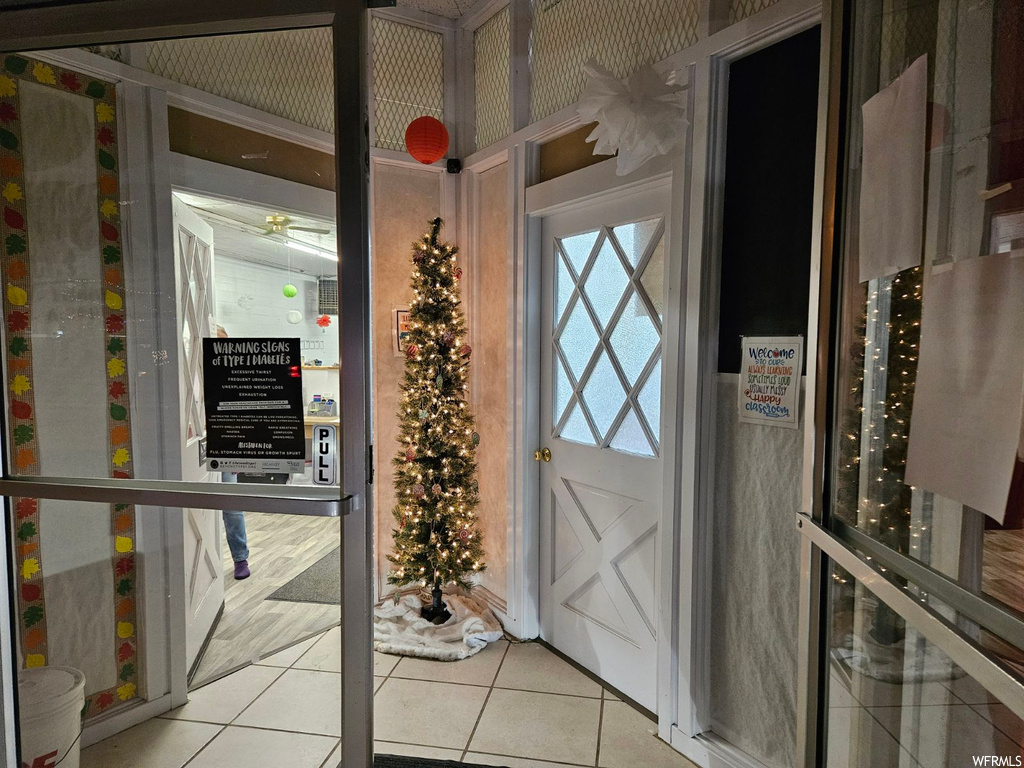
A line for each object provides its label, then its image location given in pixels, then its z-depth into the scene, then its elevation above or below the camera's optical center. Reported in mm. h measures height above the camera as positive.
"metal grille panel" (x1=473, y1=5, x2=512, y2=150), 3002 +1437
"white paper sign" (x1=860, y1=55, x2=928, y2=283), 913 +301
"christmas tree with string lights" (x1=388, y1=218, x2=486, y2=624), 3000 -453
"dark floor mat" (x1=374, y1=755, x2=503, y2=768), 2061 -1465
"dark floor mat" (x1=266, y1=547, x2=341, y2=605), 1435 -593
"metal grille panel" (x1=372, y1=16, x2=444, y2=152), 3162 +1509
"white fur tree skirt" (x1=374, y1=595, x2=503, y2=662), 2814 -1431
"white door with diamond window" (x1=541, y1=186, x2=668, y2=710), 2369 -373
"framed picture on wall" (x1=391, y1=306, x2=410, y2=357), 3243 +137
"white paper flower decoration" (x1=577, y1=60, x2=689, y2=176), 1880 +782
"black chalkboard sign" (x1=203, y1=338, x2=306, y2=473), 1420 -138
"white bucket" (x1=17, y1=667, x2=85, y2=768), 1582 -1001
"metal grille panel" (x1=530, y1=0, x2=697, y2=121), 2150 +1296
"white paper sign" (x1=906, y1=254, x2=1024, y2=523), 690 -39
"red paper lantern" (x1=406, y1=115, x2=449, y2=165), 2680 +984
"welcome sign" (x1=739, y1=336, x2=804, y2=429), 1766 -84
